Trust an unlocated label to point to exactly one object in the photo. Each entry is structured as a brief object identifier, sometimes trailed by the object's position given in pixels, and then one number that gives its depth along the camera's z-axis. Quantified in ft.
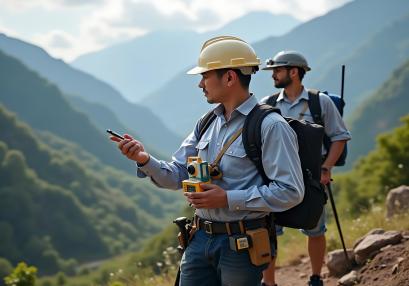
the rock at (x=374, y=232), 21.38
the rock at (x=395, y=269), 17.35
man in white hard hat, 10.43
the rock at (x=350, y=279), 18.62
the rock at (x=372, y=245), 19.89
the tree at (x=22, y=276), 28.39
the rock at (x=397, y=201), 26.83
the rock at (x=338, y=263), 20.25
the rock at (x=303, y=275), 22.02
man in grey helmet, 17.51
